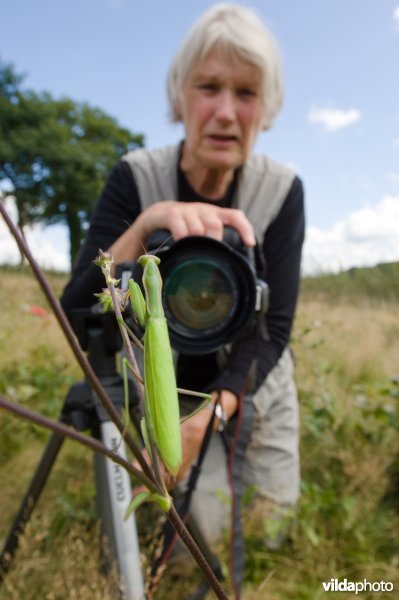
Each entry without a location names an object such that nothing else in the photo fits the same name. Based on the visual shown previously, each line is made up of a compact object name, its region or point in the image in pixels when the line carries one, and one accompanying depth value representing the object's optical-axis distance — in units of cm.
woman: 96
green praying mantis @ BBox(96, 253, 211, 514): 21
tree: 935
